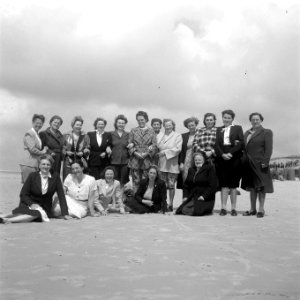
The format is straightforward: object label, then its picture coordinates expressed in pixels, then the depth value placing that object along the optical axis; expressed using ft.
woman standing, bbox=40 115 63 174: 27.68
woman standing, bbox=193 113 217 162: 27.53
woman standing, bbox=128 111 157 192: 28.66
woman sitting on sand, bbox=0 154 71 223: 23.41
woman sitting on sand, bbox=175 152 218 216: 26.58
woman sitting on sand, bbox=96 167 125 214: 27.17
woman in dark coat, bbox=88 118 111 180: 28.53
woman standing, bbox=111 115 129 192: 28.86
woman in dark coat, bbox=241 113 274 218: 26.02
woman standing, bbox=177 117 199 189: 28.91
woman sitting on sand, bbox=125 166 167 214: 27.35
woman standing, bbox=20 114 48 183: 26.53
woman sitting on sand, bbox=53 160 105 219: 25.73
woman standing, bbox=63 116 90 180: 28.04
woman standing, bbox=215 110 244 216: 26.61
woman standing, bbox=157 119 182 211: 28.89
